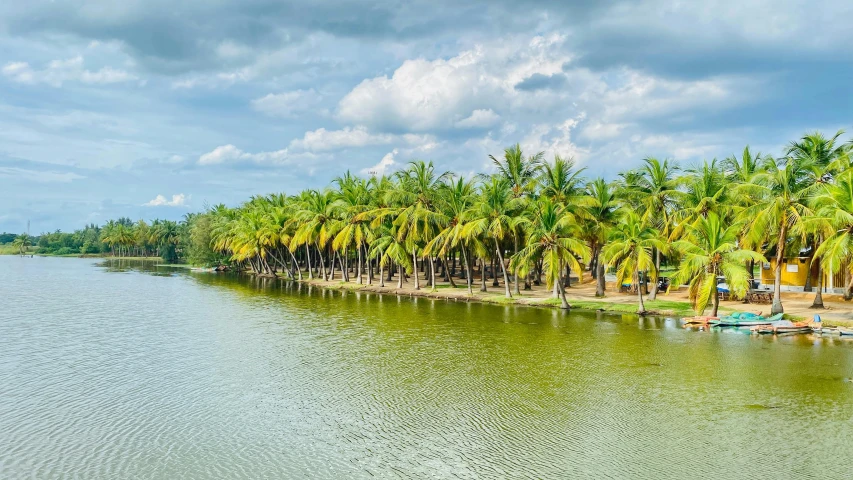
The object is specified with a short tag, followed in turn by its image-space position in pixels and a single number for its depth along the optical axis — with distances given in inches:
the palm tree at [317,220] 2203.5
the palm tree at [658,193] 1651.1
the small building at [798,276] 1473.1
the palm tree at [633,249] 1291.8
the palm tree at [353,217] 2057.1
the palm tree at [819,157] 1185.4
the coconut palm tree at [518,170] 1748.3
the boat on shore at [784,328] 1056.4
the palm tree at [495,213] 1582.2
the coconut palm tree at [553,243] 1427.2
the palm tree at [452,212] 1759.4
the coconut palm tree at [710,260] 1104.8
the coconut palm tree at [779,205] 1157.7
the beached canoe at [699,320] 1143.6
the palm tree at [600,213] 1683.1
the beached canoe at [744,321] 1105.4
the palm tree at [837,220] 1024.2
